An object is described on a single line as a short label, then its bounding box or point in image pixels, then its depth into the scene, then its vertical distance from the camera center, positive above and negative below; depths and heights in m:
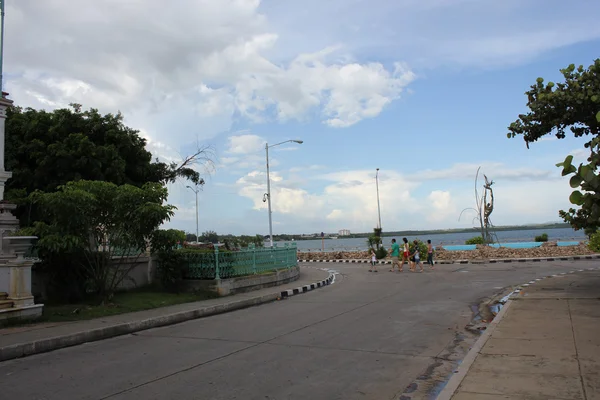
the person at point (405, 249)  23.91 -0.57
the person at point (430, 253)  25.95 -0.90
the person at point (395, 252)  24.25 -0.70
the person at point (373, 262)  26.56 -1.29
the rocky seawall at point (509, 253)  31.62 -1.39
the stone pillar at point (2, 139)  12.03 +3.05
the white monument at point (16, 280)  10.05 -0.51
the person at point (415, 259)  23.70 -1.10
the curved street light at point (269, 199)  32.56 +3.16
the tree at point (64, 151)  16.22 +3.73
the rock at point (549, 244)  39.51 -1.10
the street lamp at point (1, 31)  11.91 +5.80
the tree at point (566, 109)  11.81 +3.25
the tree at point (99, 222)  10.97 +0.78
